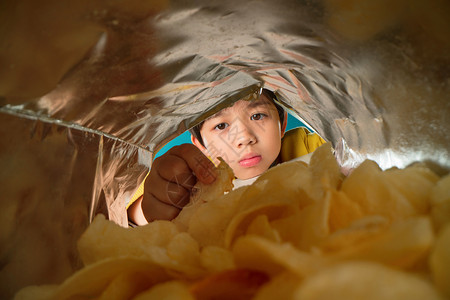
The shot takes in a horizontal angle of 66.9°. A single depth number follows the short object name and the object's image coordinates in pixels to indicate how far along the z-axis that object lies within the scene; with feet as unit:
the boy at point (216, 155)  2.90
